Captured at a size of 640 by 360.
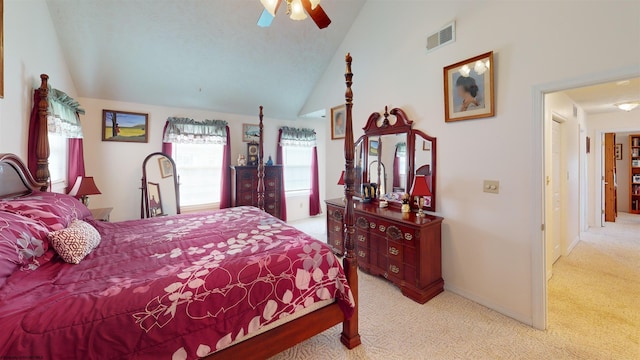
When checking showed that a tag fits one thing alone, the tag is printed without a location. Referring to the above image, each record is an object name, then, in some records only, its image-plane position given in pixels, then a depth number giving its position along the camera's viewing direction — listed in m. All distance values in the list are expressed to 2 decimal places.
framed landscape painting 3.96
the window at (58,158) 3.05
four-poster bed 1.12
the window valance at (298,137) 5.59
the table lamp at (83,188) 3.04
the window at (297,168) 5.89
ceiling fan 1.87
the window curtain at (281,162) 5.55
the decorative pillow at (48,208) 1.55
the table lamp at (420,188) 2.65
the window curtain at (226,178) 4.88
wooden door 5.39
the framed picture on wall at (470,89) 2.34
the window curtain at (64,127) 2.43
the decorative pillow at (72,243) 1.48
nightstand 2.95
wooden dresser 2.50
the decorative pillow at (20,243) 1.21
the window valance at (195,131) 4.36
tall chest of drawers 4.71
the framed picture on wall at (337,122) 4.05
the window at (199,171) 4.64
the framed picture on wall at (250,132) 5.18
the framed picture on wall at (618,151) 6.28
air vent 2.57
